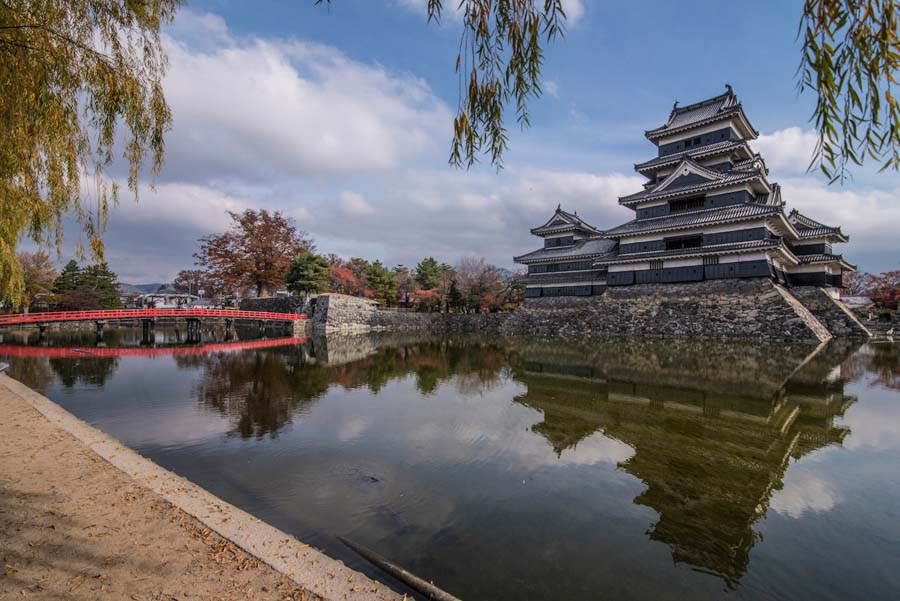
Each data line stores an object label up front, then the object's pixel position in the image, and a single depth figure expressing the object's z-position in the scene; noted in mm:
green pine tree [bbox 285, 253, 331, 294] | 37125
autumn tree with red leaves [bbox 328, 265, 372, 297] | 43375
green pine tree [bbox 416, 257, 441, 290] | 44912
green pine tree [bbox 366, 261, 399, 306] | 44188
